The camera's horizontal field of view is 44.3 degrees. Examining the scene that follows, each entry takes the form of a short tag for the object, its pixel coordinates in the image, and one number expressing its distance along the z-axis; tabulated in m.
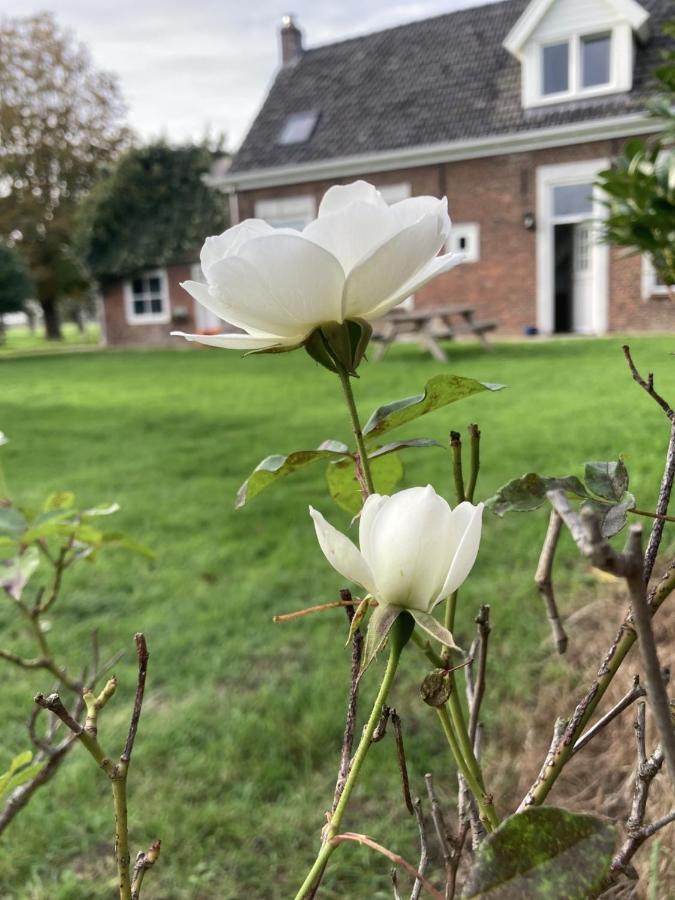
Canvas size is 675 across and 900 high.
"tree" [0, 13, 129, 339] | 19.39
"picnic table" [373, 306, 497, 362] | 7.79
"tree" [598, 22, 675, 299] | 1.22
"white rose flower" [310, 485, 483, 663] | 0.32
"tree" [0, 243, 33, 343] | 16.92
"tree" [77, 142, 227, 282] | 14.88
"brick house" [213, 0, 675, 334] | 9.96
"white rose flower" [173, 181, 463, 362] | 0.35
